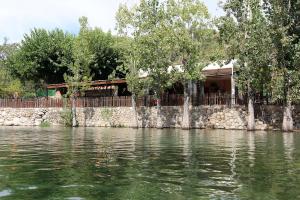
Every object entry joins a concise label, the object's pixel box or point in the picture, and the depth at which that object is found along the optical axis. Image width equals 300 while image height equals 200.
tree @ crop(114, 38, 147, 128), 34.94
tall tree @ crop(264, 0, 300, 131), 28.14
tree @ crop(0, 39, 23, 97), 51.09
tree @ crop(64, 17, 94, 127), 40.59
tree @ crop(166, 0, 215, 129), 31.89
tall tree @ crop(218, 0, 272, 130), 28.97
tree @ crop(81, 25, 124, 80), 46.74
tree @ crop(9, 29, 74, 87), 47.25
